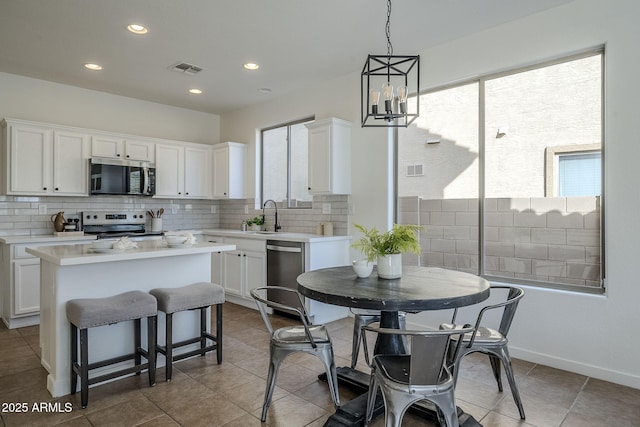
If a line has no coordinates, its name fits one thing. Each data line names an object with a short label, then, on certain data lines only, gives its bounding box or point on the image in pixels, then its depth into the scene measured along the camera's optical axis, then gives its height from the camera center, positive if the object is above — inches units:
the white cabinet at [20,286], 158.4 -31.5
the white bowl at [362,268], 96.4 -14.0
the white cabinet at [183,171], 216.5 +22.8
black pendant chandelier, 92.5 +26.3
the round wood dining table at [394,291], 75.8 -16.7
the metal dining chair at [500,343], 87.3 -29.8
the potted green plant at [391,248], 92.8 -8.9
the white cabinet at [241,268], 185.6 -28.8
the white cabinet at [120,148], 192.1 +31.8
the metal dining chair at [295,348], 86.5 -30.5
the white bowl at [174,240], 122.3 -9.2
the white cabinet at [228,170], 229.8 +24.5
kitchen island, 102.3 -21.0
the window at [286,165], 206.1 +25.8
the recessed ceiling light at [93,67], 167.6 +62.2
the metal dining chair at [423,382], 66.8 -30.6
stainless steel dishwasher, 168.4 -24.4
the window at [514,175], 120.6 +13.0
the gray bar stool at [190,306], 110.0 -27.5
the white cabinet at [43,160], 169.2 +22.8
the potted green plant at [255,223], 216.4 -6.7
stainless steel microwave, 189.8 +16.8
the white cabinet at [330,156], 174.4 +25.1
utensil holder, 217.2 -7.6
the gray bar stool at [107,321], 95.1 -28.1
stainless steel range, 196.4 -7.1
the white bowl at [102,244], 110.3 -9.8
